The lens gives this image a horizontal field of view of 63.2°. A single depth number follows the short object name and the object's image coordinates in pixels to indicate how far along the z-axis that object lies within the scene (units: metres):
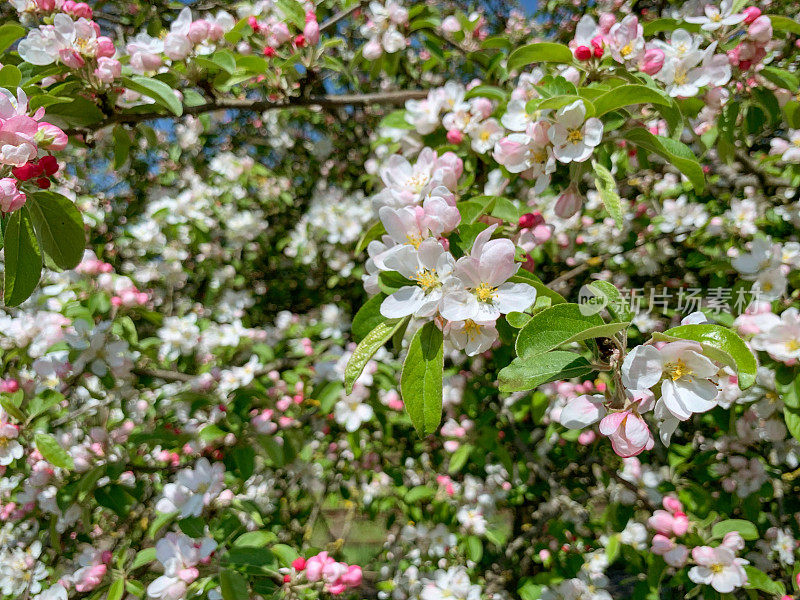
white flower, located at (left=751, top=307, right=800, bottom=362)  0.39
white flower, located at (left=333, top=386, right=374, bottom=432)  0.57
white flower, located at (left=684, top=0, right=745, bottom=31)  0.42
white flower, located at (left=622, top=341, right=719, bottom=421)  0.27
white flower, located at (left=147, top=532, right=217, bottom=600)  0.41
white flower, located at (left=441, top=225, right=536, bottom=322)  0.29
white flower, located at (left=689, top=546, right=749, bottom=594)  0.44
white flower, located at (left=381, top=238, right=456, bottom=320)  0.30
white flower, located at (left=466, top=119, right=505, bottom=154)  0.45
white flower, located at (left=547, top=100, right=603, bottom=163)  0.33
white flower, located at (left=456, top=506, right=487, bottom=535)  0.70
